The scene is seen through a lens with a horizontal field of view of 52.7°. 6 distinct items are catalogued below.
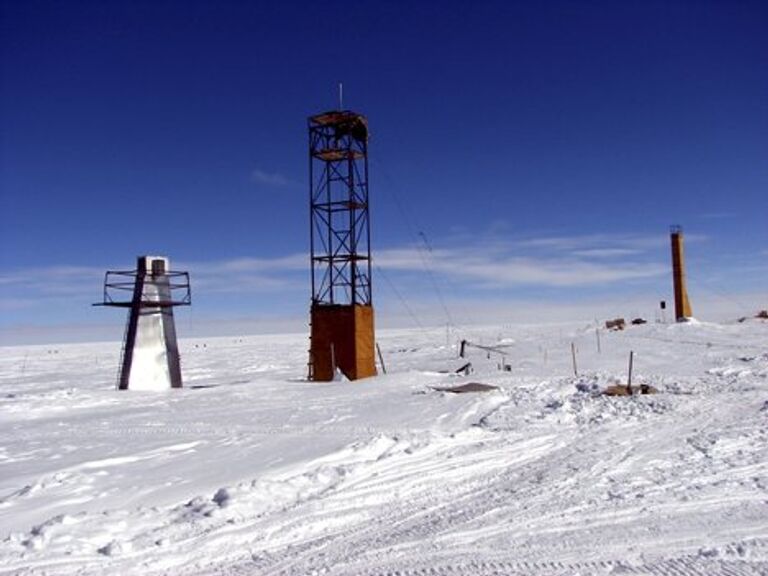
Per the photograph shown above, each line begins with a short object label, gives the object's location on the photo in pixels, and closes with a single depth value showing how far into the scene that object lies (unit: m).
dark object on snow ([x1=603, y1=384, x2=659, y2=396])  15.87
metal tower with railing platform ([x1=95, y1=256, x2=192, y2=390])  20.88
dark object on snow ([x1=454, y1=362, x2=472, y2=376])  24.06
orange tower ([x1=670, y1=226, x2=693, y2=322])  45.59
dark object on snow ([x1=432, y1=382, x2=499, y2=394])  17.12
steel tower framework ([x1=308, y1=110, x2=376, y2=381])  23.19
